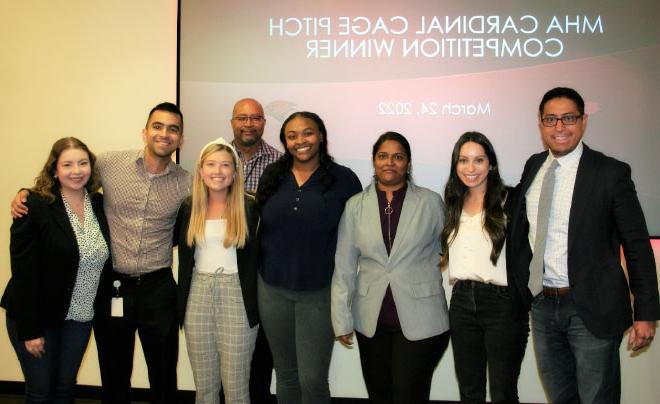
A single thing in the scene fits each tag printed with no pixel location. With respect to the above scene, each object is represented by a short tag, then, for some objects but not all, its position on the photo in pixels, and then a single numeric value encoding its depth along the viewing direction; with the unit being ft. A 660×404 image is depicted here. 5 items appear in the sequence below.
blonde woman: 8.14
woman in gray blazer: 7.77
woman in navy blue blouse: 8.21
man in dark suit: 7.13
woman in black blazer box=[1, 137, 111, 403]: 7.84
